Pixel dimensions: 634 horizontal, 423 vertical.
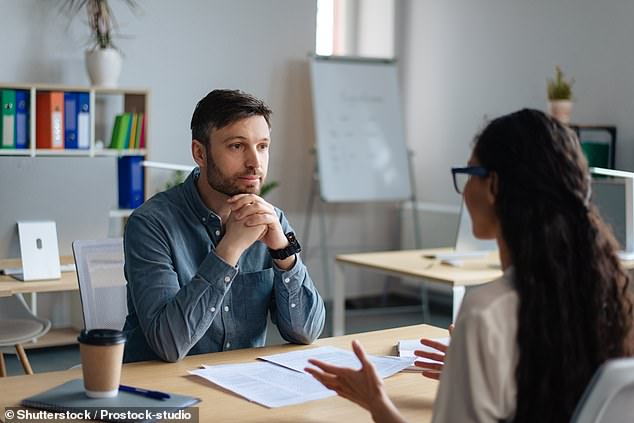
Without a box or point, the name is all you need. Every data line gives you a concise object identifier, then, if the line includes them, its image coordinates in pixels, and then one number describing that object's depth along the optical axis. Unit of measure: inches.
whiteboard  246.7
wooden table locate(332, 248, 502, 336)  153.9
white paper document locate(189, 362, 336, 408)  70.4
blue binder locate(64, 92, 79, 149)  200.1
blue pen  68.3
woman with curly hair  51.8
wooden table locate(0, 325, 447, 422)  66.6
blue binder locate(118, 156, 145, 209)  206.2
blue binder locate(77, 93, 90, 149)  201.3
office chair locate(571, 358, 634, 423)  48.8
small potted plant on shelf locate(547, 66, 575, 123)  217.0
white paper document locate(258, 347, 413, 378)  80.0
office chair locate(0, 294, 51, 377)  143.1
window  271.3
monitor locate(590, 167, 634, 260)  175.0
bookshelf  196.4
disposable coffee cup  66.0
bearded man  85.2
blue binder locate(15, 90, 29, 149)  195.9
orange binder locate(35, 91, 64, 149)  197.5
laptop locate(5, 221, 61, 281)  149.3
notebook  64.3
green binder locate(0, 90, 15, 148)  193.9
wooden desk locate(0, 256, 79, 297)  143.2
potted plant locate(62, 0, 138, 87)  205.2
